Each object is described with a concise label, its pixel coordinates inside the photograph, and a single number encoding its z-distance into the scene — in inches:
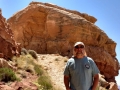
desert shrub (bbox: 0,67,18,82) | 192.7
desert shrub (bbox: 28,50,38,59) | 378.3
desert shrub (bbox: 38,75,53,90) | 222.2
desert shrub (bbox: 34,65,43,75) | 273.3
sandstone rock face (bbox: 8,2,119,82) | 484.6
